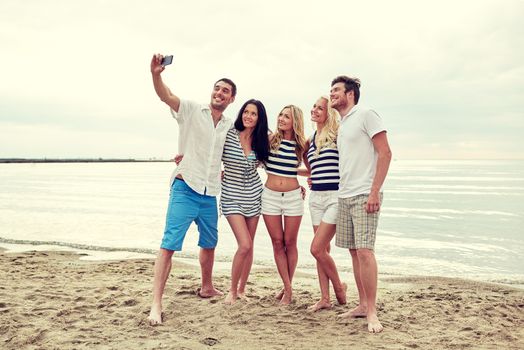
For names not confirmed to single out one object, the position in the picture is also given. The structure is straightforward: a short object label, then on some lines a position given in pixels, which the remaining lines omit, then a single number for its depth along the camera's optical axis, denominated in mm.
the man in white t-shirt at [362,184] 4281
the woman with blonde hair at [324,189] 4809
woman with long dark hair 5098
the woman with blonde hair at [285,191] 5133
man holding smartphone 4703
